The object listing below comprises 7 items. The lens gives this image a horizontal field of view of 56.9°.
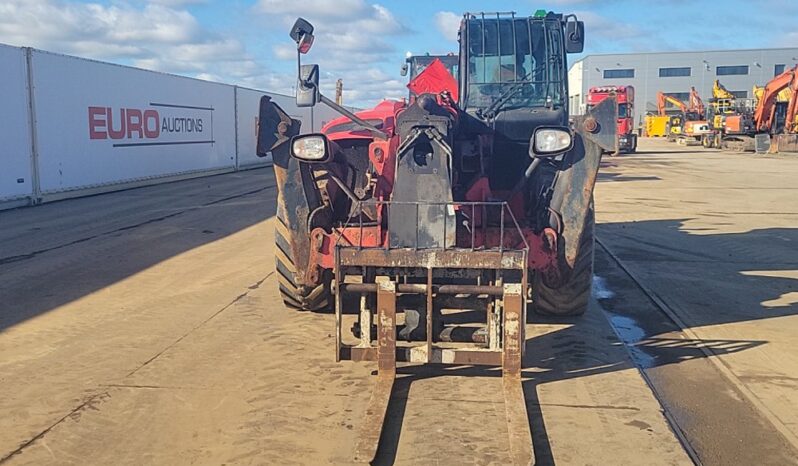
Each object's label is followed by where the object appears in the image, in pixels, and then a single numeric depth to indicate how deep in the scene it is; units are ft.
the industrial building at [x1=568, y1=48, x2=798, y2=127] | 250.37
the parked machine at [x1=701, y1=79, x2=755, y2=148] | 122.72
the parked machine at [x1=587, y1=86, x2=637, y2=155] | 118.11
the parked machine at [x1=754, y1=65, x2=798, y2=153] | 106.73
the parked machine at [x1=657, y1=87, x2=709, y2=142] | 147.54
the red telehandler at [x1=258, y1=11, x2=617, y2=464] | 15.42
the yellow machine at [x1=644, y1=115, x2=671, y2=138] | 185.29
